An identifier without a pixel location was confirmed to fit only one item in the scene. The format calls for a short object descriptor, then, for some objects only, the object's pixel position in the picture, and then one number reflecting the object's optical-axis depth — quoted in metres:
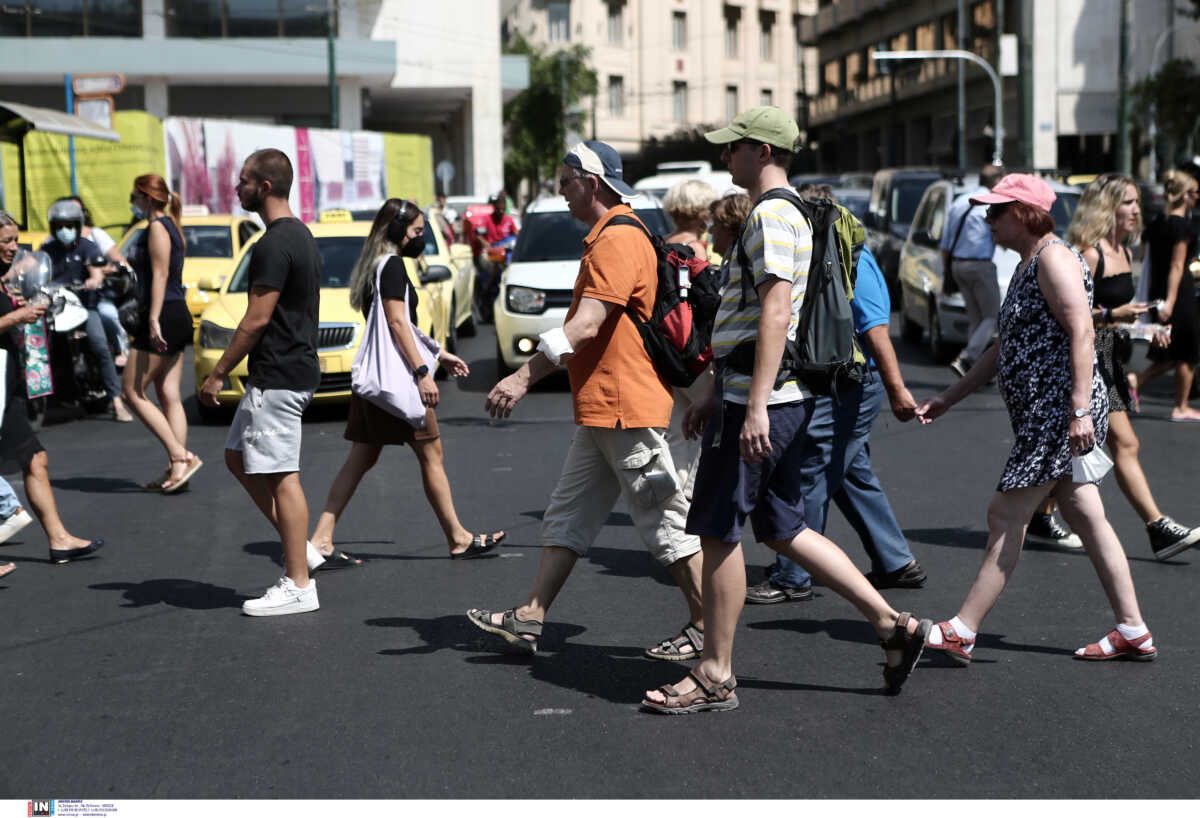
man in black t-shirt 6.30
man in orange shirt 5.28
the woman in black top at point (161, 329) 9.44
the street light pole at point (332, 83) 39.75
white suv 14.45
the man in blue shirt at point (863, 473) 6.21
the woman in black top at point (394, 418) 7.34
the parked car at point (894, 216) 22.03
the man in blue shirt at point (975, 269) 12.61
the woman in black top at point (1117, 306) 6.99
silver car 14.92
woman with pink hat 5.38
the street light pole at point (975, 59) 40.88
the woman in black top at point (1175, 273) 10.32
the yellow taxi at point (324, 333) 12.53
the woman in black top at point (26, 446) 7.52
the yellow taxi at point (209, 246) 19.09
